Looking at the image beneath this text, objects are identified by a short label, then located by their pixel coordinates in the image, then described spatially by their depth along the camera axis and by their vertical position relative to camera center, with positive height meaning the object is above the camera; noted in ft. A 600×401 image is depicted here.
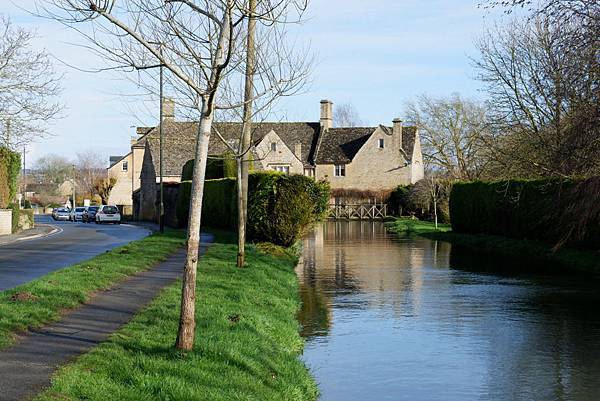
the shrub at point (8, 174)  134.51 +5.29
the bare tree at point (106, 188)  297.74 +6.81
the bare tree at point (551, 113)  72.54 +11.65
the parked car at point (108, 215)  201.57 -1.94
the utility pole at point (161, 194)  136.36 +2.36
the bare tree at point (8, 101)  103.45 +12.37
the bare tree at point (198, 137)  31.30 +2.74
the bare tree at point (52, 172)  505.66 +21.34
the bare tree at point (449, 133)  237.86 +22.52
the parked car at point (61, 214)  264.93 -2.37
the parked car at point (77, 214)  248.20 -2.22
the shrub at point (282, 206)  97.66 +0.34
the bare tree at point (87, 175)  476.62 +19.72
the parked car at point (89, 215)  227.40 -2.20
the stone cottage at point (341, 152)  258.16 +17.93
